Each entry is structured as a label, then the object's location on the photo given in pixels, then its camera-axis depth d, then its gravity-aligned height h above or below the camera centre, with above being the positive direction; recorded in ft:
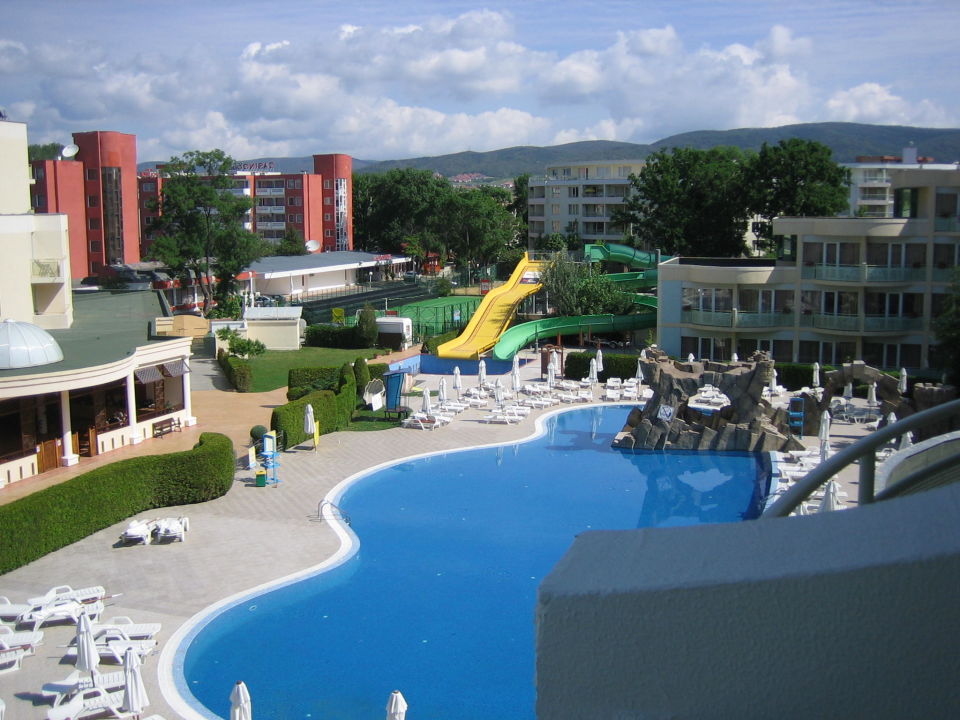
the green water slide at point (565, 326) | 134.35 -12.32
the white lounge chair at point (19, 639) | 45.01 -18.58
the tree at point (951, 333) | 96.17 -9.44
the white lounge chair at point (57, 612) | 47.91 -18.48
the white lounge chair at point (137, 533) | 60.59 -18.13
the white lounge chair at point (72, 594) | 49.86 -18.44
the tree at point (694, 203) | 181.98 +7.62
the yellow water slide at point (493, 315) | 135.13 -11.22
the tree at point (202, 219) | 173.37 +5.03
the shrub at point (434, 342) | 136.87 -14.13
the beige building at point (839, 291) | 114.32 -6.24
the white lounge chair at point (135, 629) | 46.68 -18.73
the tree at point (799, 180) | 169.07 +11.02
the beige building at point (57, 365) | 73.82 -9.48
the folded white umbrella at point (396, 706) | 37.52 -18.10
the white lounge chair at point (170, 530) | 61.41 -18.19
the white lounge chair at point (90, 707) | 38.96 -18.90
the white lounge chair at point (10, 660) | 44.04 -19.00
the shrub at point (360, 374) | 101.19 -13.65
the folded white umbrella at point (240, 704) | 37.11 -17.78
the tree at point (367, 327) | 148.46 -12.79
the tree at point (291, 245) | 258.98 +0.16
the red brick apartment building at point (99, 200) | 222.07 +11.06
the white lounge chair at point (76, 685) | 40.96 -18.79
